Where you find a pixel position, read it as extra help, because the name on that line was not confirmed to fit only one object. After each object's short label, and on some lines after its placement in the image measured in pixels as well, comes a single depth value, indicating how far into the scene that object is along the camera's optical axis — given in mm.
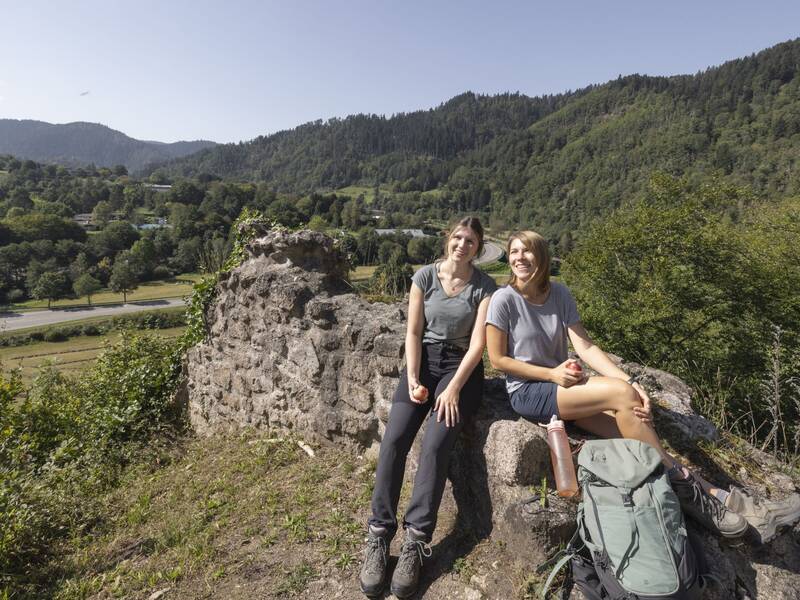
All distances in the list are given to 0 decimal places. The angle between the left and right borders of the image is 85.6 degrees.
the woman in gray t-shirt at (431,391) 2975
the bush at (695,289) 12242
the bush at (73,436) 3975
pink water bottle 2820
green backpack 2213
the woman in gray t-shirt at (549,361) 2898
